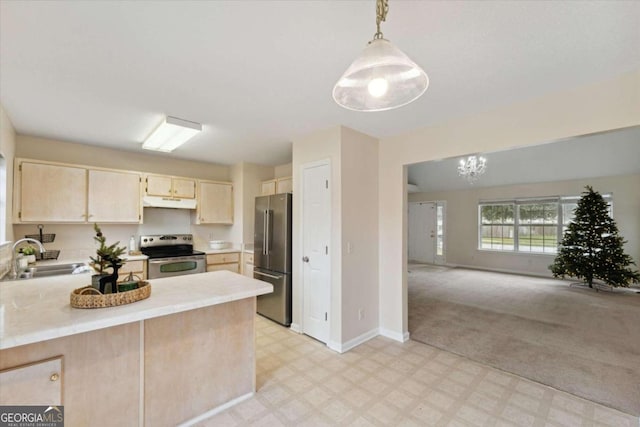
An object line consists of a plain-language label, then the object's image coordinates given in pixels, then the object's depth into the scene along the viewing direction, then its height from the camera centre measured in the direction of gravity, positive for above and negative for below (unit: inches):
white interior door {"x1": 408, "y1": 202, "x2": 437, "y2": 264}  357.1 -19.7
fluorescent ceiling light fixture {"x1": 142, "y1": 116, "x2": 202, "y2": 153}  114.4 +38.5
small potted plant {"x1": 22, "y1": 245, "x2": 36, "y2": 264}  118.6 -16.0
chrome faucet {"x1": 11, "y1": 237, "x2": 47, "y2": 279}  106.2 -19.1
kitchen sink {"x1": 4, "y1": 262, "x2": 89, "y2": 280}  109.8 -22.7
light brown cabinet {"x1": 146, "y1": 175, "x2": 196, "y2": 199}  163.8 +19.2
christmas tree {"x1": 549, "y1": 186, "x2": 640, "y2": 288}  216.2 -26.4
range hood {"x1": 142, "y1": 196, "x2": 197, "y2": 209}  161.8 +9.1
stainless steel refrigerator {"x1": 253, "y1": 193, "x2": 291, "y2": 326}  143.3 -19.6
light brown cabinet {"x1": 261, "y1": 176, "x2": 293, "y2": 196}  168.3 +20.1
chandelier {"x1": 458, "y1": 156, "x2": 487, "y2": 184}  228.1 +42.9
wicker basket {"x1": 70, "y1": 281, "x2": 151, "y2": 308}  60.3 -18.2
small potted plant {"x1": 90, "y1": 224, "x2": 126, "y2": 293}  64.9 -11.4
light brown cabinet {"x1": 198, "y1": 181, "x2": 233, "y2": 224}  183.8 +9.7
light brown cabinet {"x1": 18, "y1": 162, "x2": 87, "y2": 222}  126.6 +11.9
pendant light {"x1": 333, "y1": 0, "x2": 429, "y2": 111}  42.4 +24.6
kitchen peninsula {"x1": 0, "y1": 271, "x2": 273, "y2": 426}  54.4 -31.7
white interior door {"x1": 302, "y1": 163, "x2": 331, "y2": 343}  124.2 -15.2
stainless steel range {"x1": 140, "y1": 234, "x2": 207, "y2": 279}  152.4 -22.8
